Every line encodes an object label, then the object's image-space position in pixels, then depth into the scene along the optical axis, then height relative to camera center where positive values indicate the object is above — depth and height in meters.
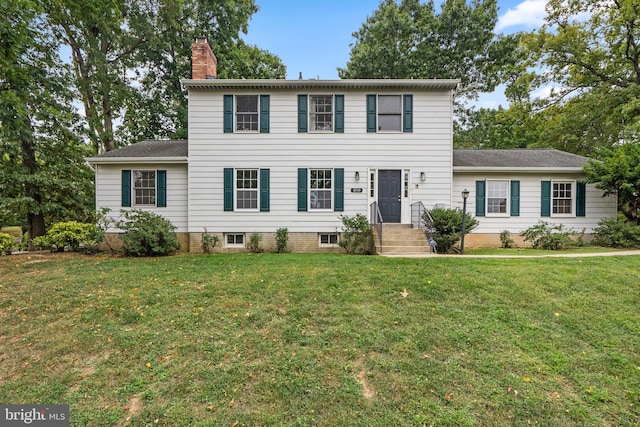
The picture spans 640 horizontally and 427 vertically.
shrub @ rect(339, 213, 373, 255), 9.55 -0.93
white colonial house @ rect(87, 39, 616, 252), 10.45 +1.77
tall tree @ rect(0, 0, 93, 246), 10.79 +2.20
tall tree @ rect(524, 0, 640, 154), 14.48 +7.73
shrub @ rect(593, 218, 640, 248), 9.61 -0.86
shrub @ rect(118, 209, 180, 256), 8.63 -0.87
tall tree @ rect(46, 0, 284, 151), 14.23 +8.54
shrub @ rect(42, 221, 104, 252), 9.56 -0.96
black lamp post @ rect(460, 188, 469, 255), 8.67 -0.24
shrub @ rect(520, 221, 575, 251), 9.85 -0.96
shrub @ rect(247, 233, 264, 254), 10.30 -1.32
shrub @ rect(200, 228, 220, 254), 10.35 -1.26
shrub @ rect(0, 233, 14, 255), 9.04 -1.13
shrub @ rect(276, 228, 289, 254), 10.27 -1.17
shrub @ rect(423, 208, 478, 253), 9.11 -0.56
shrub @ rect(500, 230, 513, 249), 10.77 -1.17
